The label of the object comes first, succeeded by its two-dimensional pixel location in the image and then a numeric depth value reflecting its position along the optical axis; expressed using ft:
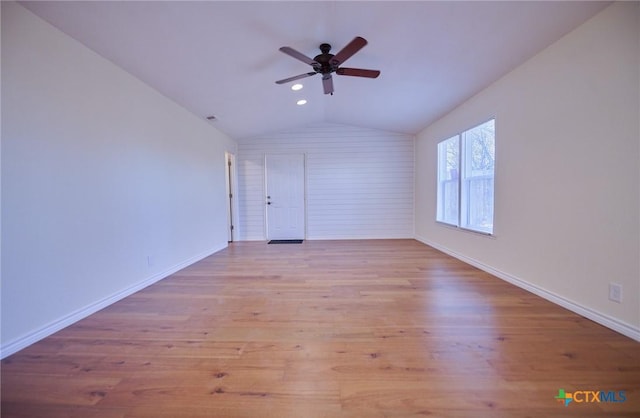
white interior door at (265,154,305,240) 19.98
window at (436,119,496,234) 11.48
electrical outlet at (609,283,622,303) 6.19
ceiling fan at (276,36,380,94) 7.75
